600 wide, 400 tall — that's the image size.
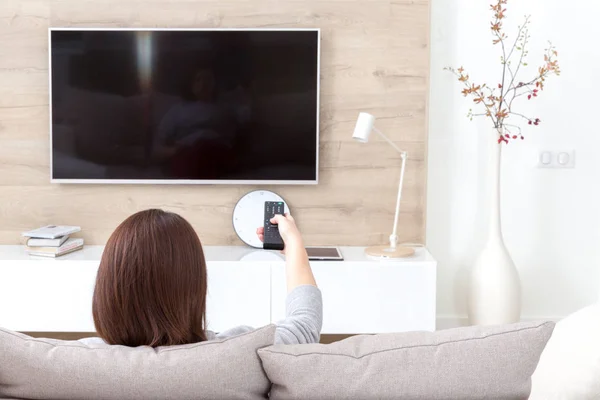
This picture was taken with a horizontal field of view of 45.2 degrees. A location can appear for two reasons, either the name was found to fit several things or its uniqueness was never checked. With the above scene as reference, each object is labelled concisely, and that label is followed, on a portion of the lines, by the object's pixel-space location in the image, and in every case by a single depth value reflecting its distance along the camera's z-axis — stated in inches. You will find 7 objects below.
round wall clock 145.9
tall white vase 138.4
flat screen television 141.9
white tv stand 133.6
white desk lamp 135.0
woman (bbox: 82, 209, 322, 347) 52.4
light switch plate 148.9
